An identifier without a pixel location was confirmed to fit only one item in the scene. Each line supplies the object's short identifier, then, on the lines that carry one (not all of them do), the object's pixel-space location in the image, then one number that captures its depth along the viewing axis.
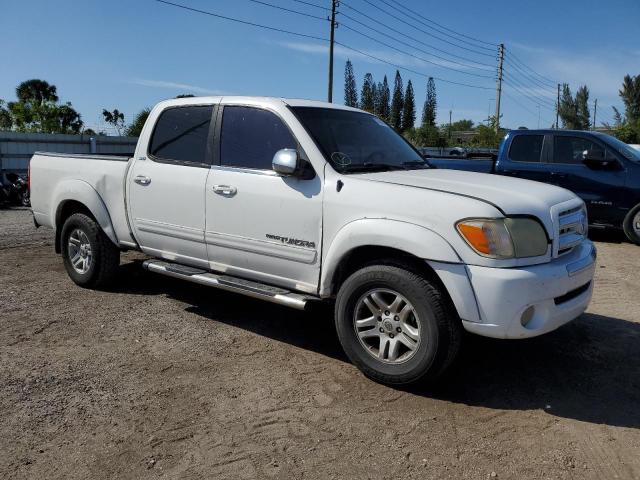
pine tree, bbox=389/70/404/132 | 90.25
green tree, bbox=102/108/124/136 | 48.50
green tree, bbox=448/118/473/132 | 123.06
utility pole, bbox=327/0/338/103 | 29.39
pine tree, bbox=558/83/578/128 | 68.94
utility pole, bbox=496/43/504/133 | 45.78
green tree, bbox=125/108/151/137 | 30.20
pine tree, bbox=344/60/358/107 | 78.44
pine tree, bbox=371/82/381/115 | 89.69
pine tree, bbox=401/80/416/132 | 93.81
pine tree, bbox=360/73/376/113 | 86.12
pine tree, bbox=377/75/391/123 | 90.69
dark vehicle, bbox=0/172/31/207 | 13.73
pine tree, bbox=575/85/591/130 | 72.44
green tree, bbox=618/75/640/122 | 54.56
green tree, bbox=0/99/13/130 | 34.54
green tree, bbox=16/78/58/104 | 53.72
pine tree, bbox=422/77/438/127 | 93.12
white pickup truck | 3.38
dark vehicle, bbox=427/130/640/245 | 9.10
